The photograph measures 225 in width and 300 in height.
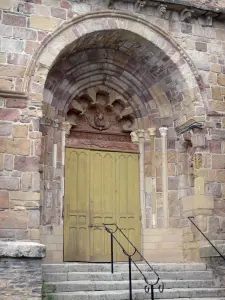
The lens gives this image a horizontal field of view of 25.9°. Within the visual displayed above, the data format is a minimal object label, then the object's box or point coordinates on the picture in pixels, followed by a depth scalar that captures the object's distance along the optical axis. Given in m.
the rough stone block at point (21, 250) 6.85
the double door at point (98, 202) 9.95
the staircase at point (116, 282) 7.26
